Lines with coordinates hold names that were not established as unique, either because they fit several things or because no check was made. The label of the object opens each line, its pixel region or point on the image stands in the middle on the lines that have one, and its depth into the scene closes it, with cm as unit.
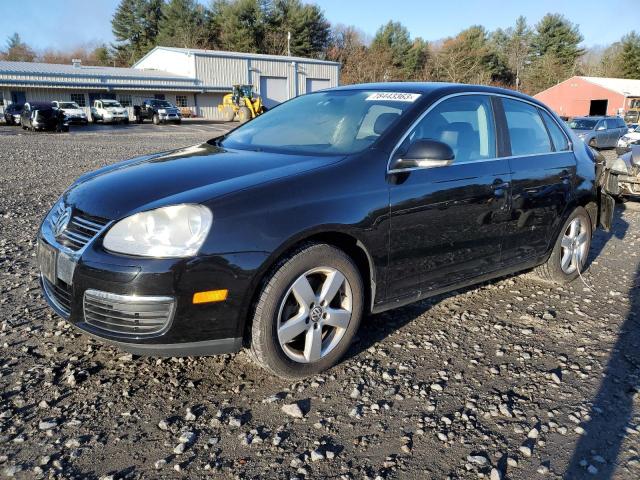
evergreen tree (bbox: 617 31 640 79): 6581
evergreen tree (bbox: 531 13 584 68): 7144
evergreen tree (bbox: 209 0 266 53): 6306
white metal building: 3981
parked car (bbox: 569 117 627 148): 2002
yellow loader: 3831
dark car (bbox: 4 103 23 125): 3069
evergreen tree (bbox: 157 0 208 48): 6606
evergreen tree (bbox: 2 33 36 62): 7781
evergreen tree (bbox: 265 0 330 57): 6431
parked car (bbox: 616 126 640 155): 1966
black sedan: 259
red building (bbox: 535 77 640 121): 4969
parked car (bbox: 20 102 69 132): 2630
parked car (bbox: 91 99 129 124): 3553
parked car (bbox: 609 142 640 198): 879
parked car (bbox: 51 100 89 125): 3250
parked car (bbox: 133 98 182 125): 3647
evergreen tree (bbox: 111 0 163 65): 7144
